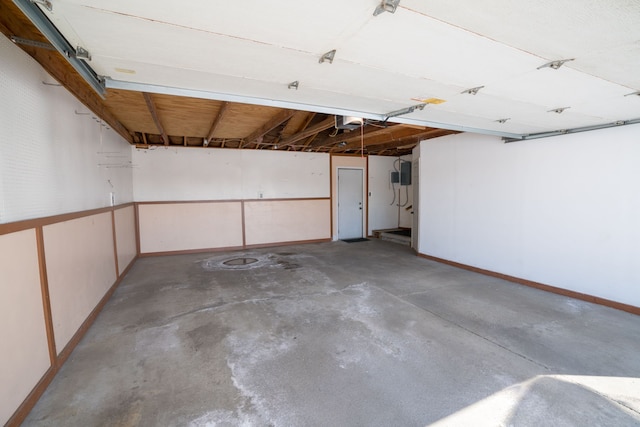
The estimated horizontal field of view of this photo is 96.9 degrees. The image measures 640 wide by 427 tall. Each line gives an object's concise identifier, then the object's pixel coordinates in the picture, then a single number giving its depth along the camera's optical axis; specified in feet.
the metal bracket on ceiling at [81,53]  5.62
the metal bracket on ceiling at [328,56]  5.71
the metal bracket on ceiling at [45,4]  4.09
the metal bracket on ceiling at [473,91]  7.68
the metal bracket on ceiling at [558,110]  9.29
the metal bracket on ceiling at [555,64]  5.90
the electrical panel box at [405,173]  28.94
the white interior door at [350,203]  28.04
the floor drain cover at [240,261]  19.15
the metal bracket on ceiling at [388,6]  4.11
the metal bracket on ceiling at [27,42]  6.34
